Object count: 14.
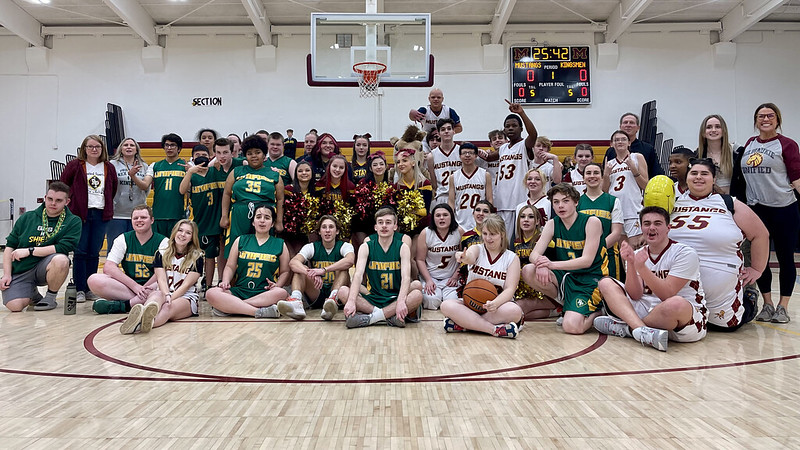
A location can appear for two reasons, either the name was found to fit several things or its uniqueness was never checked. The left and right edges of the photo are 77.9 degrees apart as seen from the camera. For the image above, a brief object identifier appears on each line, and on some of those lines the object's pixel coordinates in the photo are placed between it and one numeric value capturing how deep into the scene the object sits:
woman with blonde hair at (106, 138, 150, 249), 6.11
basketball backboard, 7.58
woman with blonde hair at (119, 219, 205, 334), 4.50
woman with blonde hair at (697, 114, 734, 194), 4.61
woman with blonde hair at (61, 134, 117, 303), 5.70
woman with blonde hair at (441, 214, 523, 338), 3.94
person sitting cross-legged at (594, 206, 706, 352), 3.50
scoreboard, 13.37
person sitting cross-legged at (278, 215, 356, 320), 4.81
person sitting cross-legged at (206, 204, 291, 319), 4.79
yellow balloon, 3.91
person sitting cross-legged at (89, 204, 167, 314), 4.85
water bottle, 4.90
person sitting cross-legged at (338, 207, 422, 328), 4.39
